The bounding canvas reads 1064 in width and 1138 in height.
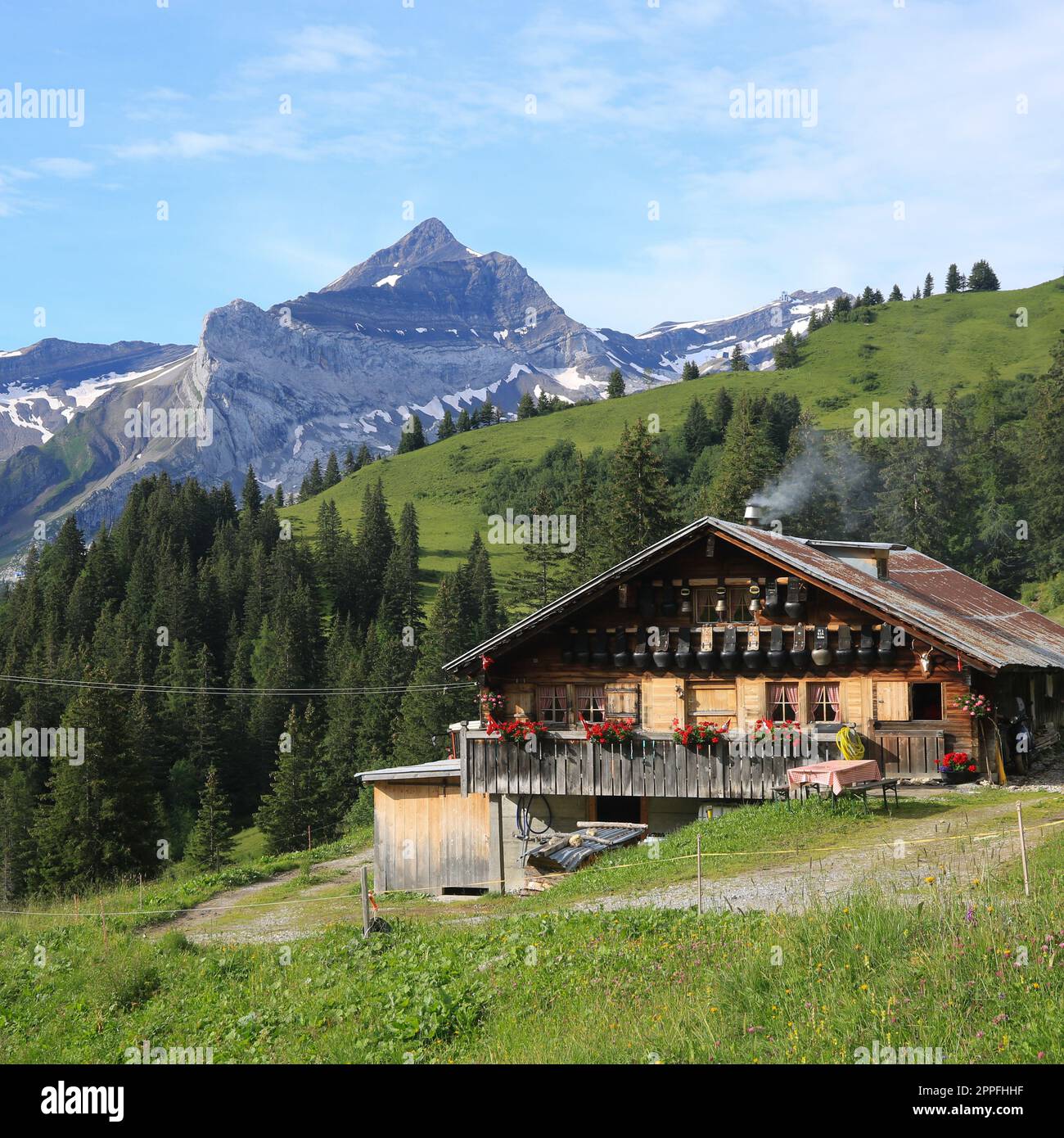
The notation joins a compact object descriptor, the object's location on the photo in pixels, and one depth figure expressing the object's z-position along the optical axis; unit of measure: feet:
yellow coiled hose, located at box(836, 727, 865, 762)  89.25
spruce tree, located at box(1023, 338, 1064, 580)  317.01
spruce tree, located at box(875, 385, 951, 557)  313.94
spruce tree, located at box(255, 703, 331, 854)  279.49
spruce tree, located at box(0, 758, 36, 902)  270.85
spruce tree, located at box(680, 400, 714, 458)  577.02
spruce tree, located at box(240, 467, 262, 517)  582.35
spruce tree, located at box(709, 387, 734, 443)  581.94
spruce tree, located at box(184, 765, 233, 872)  273.95
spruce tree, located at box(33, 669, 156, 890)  219.41
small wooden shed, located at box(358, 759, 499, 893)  103.60
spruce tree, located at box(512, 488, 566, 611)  293.55
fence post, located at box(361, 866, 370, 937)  61.26
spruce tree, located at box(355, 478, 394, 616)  483.92
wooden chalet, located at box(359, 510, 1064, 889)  91.86
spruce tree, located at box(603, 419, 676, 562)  238.27
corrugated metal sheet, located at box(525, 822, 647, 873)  85.51
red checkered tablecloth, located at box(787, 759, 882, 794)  78.95
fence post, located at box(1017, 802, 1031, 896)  43.32
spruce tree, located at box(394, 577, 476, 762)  282.77
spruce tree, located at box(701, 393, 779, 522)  267.18
